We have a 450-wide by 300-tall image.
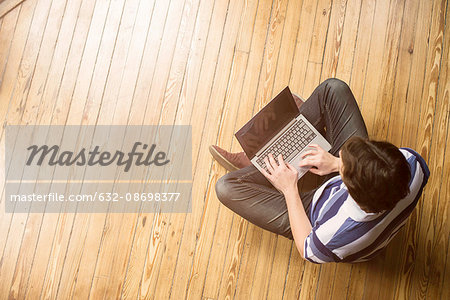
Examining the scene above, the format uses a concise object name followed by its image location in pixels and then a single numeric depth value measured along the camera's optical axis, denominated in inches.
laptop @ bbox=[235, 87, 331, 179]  68.0
